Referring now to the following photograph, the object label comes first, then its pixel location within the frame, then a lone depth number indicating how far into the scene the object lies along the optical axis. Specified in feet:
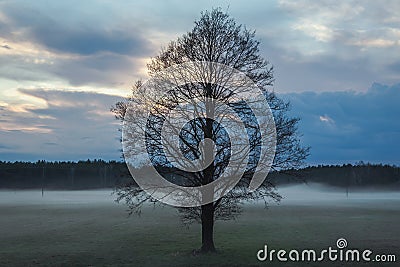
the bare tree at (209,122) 83.15
